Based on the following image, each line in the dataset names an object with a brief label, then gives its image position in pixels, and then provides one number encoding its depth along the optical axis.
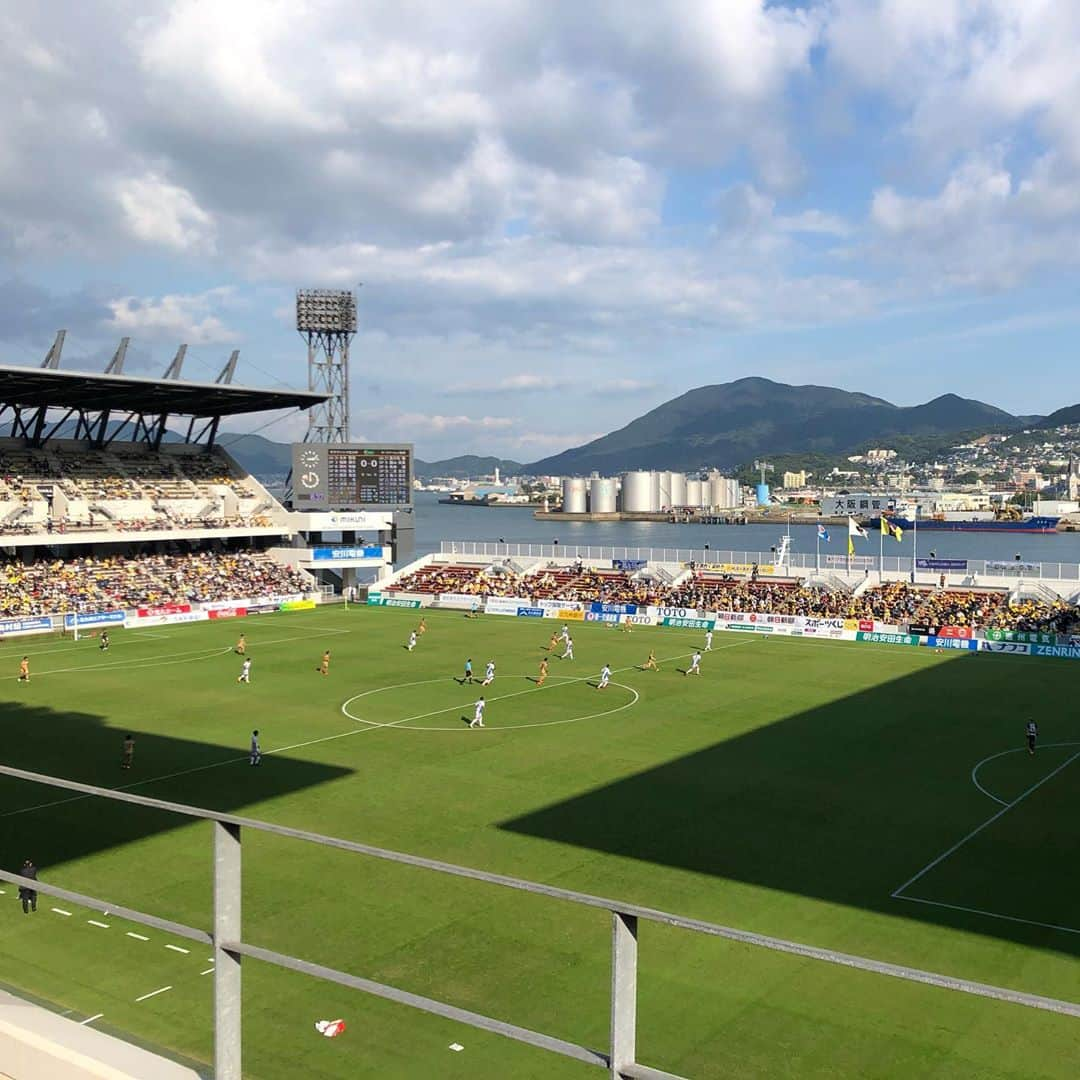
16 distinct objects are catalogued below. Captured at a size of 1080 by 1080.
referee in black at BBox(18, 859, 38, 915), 21.69
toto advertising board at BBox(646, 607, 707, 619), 73.25
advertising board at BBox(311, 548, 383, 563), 90.12
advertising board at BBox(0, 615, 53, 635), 66.06
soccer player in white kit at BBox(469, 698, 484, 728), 40.44
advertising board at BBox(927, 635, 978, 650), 62.81
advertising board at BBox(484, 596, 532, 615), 80.38
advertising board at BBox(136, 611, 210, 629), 72.50
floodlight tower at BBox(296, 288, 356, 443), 105.00
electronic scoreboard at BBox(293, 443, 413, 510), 89.56
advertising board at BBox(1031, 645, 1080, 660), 59.69
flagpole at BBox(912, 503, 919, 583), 74.62
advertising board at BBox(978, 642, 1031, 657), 61.09
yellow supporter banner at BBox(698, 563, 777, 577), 81.56
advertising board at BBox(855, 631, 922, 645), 64.81
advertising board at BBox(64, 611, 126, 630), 68.88
